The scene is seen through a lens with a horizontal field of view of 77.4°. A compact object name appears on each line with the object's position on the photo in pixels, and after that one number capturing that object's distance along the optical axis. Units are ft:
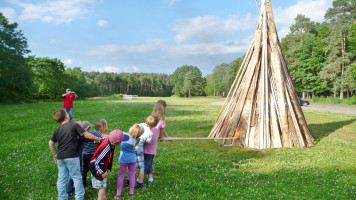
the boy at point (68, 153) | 15.26
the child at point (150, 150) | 19.76
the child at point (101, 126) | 18.26
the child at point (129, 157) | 17.08
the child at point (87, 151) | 18.15
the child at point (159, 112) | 21.31
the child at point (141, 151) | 18.42
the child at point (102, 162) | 14.97
